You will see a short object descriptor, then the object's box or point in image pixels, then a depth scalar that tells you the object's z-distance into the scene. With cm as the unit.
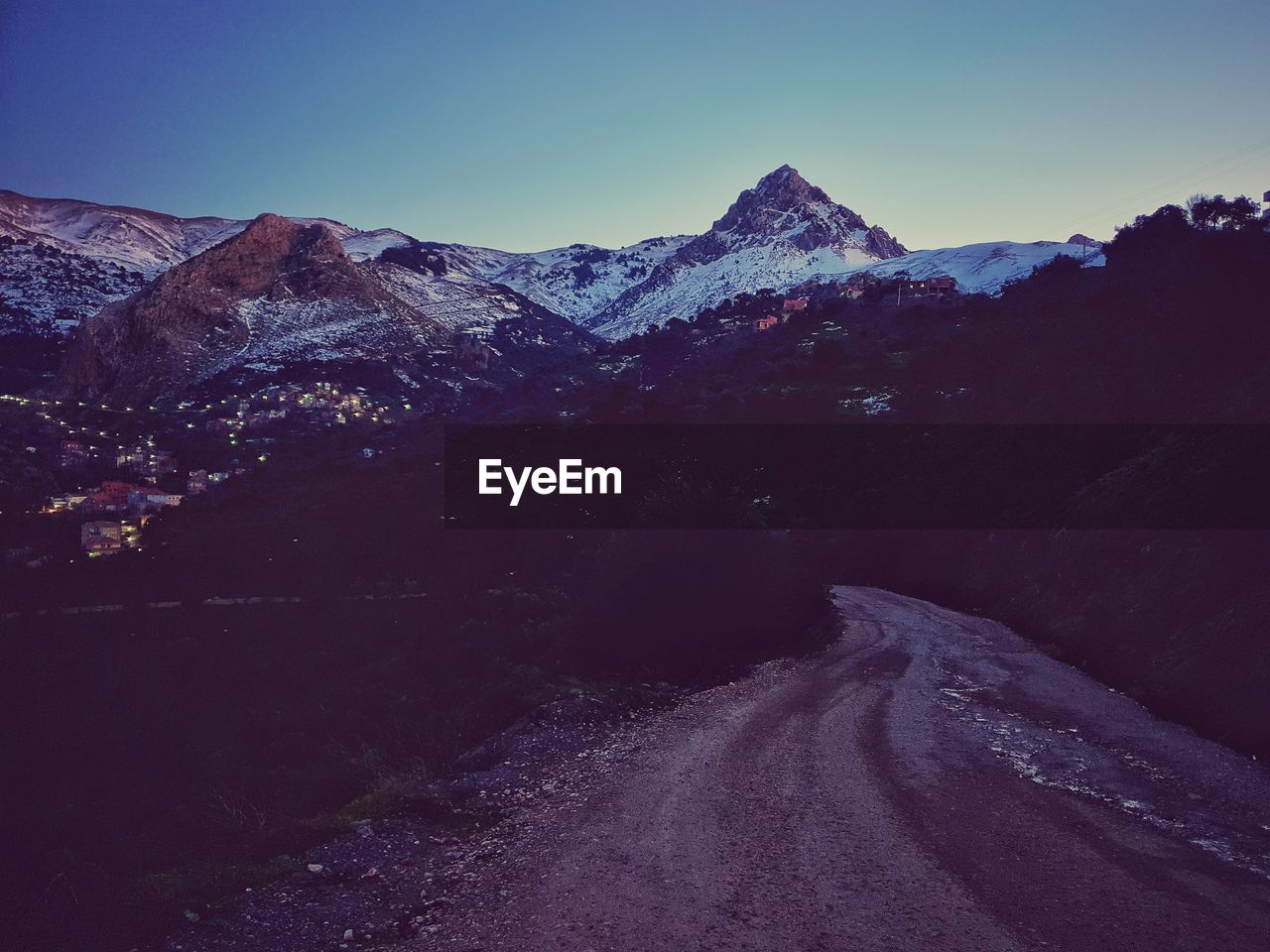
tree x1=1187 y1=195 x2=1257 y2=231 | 7006
